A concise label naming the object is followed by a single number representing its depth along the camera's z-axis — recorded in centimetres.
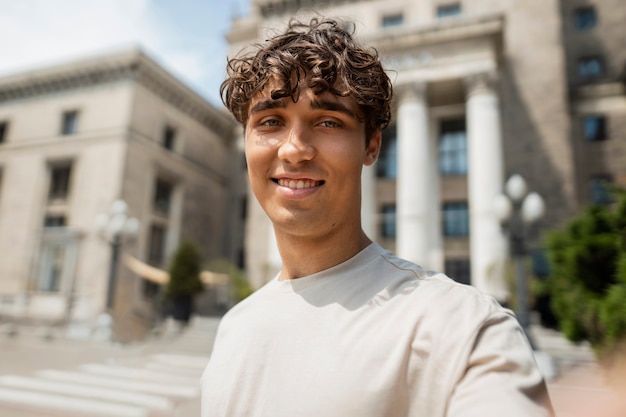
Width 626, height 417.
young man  87
